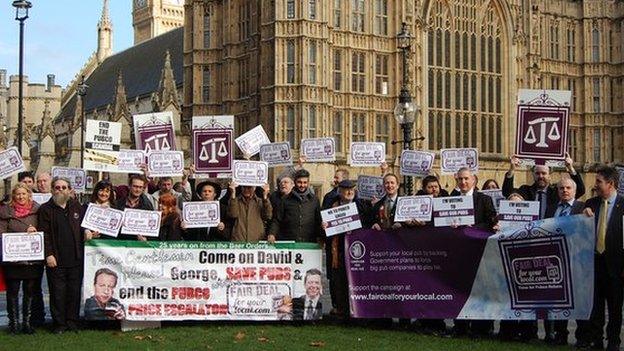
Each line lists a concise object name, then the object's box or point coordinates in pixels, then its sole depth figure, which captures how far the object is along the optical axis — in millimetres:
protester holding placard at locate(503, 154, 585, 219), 12789
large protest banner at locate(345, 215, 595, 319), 11867
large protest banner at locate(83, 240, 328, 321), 13188
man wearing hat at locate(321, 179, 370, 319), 13711
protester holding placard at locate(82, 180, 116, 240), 13148
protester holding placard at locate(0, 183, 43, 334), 12820
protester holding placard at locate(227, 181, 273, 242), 13852
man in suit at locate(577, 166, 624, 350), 11461
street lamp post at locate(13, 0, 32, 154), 29766
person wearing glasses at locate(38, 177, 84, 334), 12828
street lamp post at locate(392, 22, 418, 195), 22297
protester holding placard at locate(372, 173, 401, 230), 13430
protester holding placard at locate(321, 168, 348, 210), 14452
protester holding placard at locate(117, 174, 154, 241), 13430
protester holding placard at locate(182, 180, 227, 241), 13805
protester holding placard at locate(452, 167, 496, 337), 12703
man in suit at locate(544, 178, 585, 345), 11938
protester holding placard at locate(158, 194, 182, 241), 13828
